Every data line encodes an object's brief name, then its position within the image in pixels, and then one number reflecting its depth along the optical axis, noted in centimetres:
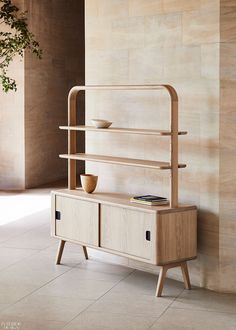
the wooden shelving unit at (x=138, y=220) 532
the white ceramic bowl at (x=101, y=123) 597
